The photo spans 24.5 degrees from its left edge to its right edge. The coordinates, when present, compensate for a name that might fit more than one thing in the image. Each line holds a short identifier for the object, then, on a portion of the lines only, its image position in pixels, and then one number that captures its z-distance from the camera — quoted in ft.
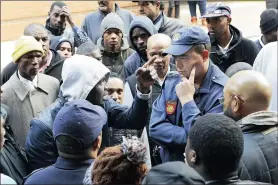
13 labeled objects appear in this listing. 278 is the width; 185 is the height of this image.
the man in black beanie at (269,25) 21.33
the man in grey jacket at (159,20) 24.24
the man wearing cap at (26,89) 17.12
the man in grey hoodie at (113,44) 22.00
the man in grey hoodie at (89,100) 13.29
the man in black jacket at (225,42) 19.86
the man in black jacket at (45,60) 20.63
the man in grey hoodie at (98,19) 25.95
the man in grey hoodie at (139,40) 20.29
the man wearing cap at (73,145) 11.02
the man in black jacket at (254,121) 11.63
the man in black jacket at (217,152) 10.11
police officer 14.08
